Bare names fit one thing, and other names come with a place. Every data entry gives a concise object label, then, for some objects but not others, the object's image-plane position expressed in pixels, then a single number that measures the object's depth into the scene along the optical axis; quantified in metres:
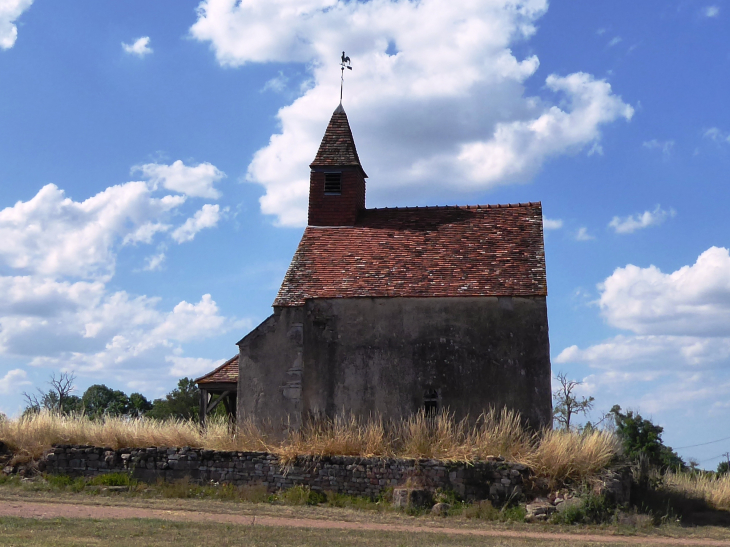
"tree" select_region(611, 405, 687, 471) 39.69
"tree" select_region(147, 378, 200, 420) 42.22
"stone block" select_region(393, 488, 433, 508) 15.55
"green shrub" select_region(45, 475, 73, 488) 17.24
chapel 20.00
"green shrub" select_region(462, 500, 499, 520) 15.24
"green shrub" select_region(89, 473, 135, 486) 17.47
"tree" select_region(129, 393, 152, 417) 56.66
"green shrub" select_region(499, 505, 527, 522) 15.09
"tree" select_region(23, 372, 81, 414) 28.10
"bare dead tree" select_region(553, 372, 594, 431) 32.50
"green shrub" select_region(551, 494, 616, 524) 14.82
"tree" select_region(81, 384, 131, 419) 55.59
